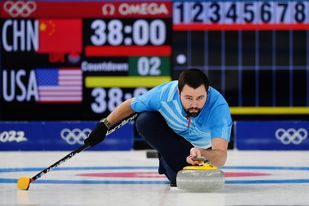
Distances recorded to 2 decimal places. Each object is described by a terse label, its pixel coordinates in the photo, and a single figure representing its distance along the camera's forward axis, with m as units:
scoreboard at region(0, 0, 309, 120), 25.78
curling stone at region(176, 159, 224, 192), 10.60
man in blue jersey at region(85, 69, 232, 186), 10.62
